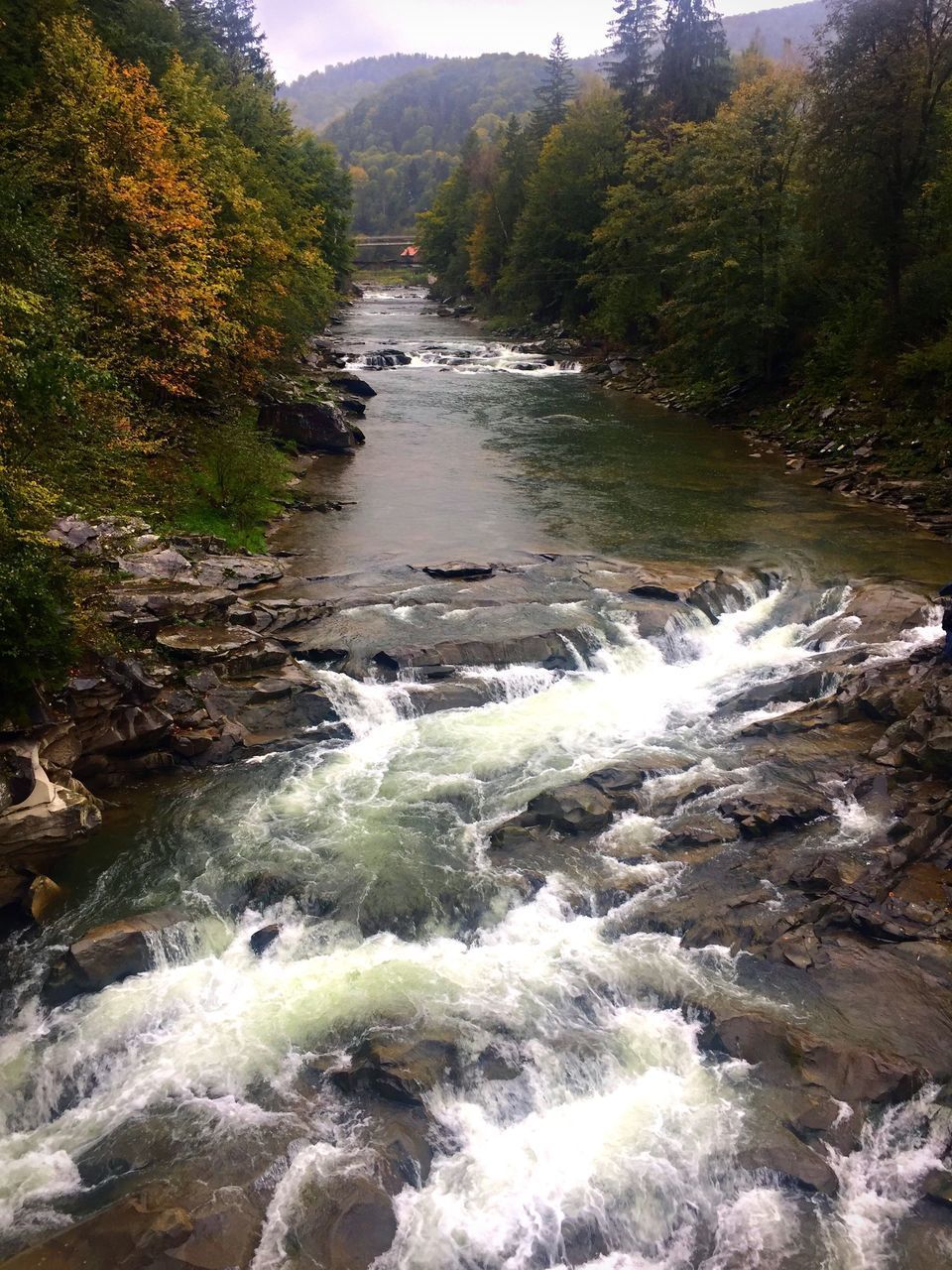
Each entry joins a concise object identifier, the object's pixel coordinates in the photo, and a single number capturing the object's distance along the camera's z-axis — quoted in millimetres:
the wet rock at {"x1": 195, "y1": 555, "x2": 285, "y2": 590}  19750
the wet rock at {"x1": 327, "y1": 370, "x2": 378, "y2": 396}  42250
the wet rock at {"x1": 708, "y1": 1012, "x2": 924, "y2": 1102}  9109
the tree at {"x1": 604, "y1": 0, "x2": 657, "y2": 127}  67625
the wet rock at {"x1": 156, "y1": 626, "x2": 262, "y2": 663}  16734
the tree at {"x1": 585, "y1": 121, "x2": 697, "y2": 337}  49594
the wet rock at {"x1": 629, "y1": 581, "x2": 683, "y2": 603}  20750
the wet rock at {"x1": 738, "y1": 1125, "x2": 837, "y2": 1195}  8406
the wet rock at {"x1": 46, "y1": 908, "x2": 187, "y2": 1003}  10539
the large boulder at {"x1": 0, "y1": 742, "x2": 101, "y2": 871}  11859
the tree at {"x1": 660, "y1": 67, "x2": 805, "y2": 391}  36406
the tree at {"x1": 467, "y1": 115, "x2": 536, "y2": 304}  83188
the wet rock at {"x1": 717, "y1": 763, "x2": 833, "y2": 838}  13016
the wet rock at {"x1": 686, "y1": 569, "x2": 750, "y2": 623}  20609
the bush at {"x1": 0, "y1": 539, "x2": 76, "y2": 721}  11289
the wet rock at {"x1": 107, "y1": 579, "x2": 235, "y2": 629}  16797
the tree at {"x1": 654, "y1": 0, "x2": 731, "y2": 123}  61500
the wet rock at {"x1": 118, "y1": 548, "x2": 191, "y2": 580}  18209
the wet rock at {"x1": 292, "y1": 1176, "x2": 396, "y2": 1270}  7824
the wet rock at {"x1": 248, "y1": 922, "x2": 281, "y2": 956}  11306
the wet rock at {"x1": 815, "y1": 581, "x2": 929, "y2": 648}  18594
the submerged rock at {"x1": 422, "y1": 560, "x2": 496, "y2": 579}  22047
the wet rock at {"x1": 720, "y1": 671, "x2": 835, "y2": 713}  16906
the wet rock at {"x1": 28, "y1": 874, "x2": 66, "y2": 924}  11586
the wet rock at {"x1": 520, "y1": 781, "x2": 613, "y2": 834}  13461
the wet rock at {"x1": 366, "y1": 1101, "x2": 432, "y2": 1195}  8523
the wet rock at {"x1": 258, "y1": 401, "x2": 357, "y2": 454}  33719
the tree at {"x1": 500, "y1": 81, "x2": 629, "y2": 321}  63375
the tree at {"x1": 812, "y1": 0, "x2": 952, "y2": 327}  29219
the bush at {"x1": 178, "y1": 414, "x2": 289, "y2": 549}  23500
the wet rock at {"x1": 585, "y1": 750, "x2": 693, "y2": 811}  13992
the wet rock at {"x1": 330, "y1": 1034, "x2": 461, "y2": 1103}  9297
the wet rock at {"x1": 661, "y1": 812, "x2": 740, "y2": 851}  12875
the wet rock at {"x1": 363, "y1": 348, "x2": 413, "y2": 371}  52750
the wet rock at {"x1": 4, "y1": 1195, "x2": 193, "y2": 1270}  7582
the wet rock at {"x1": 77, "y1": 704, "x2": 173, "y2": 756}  14211
